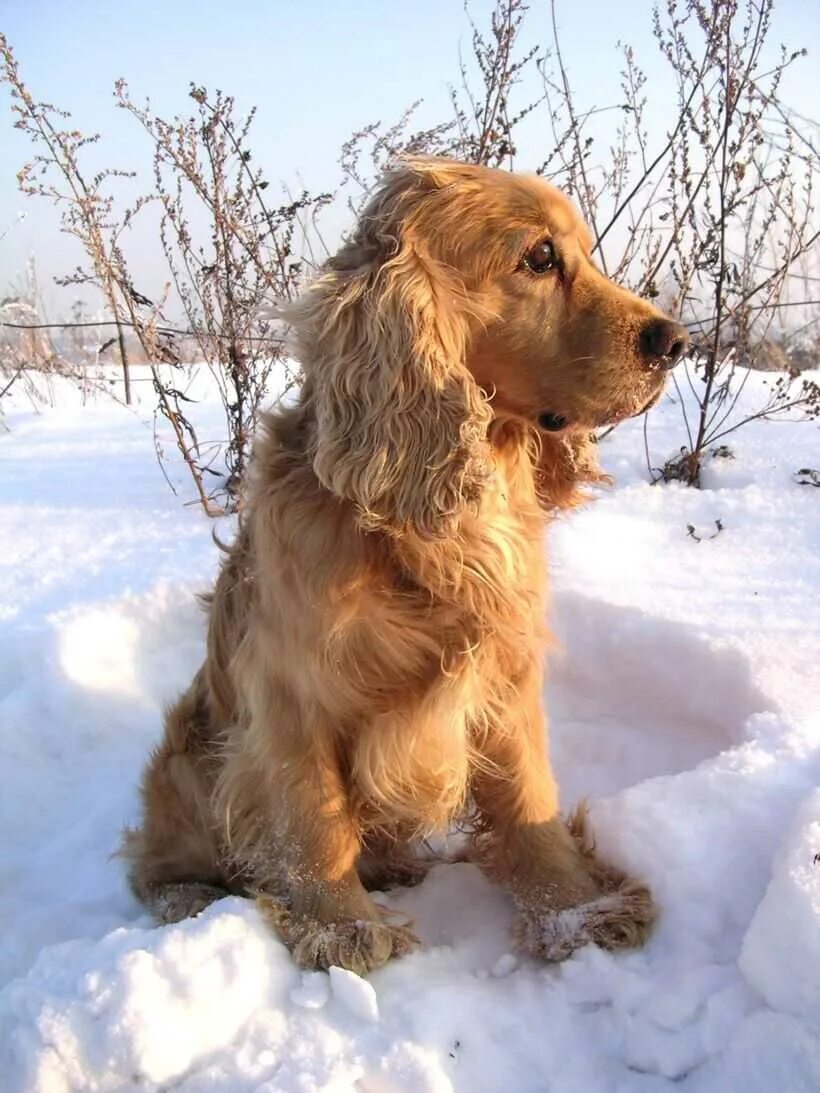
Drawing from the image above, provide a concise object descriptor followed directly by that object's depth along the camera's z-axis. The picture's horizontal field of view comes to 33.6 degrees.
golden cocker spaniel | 0.90
